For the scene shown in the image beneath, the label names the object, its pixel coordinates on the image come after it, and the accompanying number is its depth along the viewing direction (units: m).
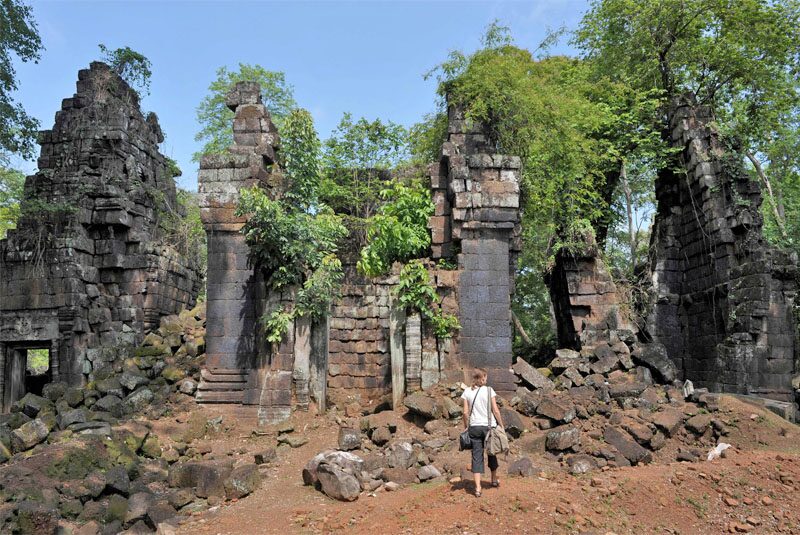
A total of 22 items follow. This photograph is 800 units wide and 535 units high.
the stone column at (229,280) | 11.57
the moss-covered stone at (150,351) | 13.45
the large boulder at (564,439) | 8.67
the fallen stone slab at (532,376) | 10.78
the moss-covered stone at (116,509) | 7.48
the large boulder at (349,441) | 9.23
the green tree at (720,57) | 18.73
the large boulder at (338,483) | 7.36
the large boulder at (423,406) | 9.66
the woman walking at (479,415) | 6.85
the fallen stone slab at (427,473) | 7.88
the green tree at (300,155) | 12.17
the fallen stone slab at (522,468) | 7.68
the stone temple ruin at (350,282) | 10.96
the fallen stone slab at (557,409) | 9.57
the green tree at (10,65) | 15.76
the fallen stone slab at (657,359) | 11.38
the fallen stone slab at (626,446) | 8.61
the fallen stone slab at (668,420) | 9.40
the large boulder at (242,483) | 8.02
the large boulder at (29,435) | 9.21
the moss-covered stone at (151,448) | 9.62
